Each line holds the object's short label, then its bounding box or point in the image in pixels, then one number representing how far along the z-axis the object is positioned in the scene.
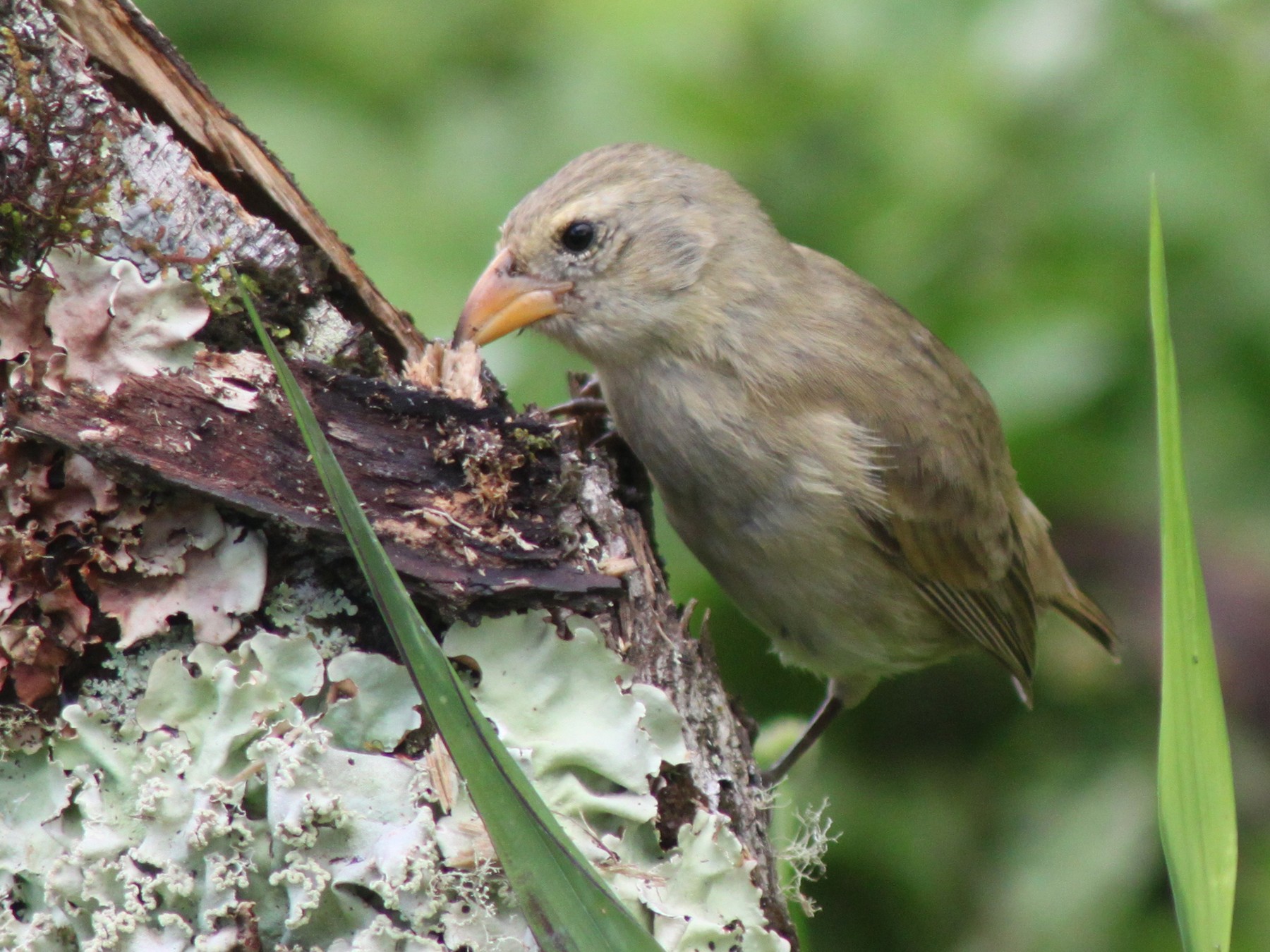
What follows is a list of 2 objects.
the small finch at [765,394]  3.21
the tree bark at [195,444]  3.14
